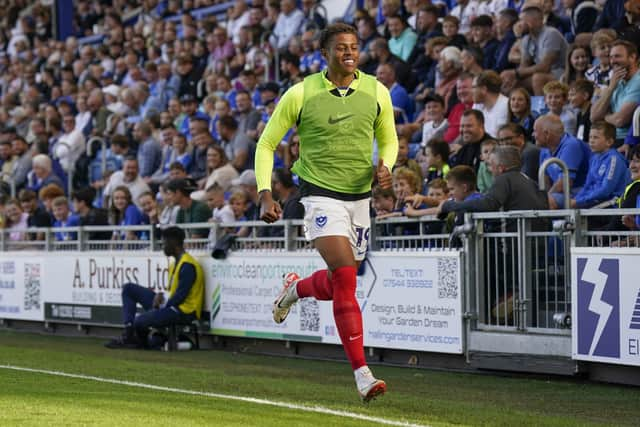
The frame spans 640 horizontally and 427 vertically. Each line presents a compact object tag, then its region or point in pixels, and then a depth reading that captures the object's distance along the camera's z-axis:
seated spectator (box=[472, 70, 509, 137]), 14.83
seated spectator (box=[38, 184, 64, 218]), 20.55
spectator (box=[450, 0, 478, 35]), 17.52
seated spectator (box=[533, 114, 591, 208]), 12.88
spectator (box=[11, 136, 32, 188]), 24.09
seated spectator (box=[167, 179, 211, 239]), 16.25
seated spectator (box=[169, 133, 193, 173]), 20.00
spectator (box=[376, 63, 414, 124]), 17.11
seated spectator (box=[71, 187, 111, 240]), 18.52
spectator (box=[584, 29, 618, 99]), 13.77
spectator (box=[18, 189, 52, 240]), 19.69
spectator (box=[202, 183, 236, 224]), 15.97
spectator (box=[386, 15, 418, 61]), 18.06
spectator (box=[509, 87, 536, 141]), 14.16
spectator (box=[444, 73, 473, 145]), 15.54
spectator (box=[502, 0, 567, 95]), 15.34
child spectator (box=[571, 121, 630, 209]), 11.96
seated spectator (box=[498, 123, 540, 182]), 13.15
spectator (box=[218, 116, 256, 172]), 18.17
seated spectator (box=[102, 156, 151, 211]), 19.44
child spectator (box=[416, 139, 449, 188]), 14.38
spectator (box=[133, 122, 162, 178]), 21.31
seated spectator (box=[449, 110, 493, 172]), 13.97
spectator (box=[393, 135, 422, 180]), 13.91
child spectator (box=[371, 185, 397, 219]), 13.24
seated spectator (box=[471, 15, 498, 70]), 16.30
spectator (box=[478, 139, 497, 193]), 13.47
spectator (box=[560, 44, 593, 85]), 14.41
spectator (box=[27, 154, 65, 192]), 22.83
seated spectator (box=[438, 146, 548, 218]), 11.56
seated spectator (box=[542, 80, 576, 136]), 13.75
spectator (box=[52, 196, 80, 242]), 18.64
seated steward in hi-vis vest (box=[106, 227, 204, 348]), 14.96
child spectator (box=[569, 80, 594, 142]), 13.48
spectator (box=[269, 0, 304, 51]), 21.86
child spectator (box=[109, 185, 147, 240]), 17.75
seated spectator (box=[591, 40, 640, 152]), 13.14
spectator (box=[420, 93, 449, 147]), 15.77
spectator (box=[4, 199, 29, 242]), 20.05
